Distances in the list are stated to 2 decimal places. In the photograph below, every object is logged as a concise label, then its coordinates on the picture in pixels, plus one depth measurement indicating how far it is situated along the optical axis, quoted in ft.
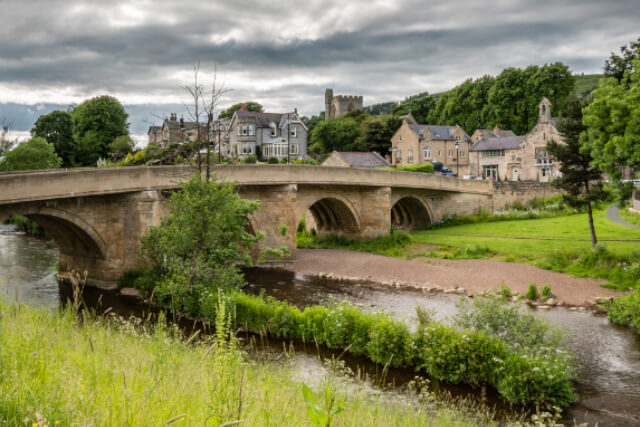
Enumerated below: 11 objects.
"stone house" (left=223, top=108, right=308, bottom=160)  230.89
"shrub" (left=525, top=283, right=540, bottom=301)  68.33
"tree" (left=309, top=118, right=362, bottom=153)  242.17
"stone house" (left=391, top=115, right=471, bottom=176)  211.00
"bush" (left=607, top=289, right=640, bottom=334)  55.93
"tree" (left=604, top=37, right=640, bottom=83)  71.15
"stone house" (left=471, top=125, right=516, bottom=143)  223.51
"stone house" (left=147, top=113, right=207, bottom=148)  243.13
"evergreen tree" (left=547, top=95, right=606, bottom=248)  80.33
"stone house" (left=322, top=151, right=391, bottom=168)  159.63
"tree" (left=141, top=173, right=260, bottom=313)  57.67
